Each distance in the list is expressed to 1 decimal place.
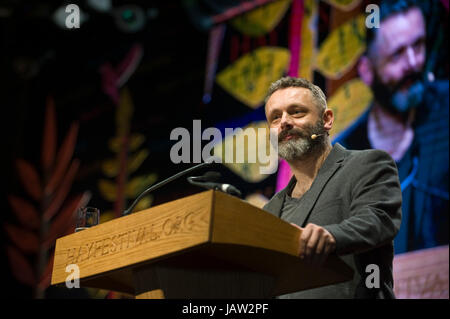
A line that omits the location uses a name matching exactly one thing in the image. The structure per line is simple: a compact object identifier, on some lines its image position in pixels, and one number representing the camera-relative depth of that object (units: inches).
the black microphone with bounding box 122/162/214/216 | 132.1
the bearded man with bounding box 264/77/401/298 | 125.8
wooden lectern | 120.0
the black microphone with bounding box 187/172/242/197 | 125.0
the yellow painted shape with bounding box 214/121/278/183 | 210.3
